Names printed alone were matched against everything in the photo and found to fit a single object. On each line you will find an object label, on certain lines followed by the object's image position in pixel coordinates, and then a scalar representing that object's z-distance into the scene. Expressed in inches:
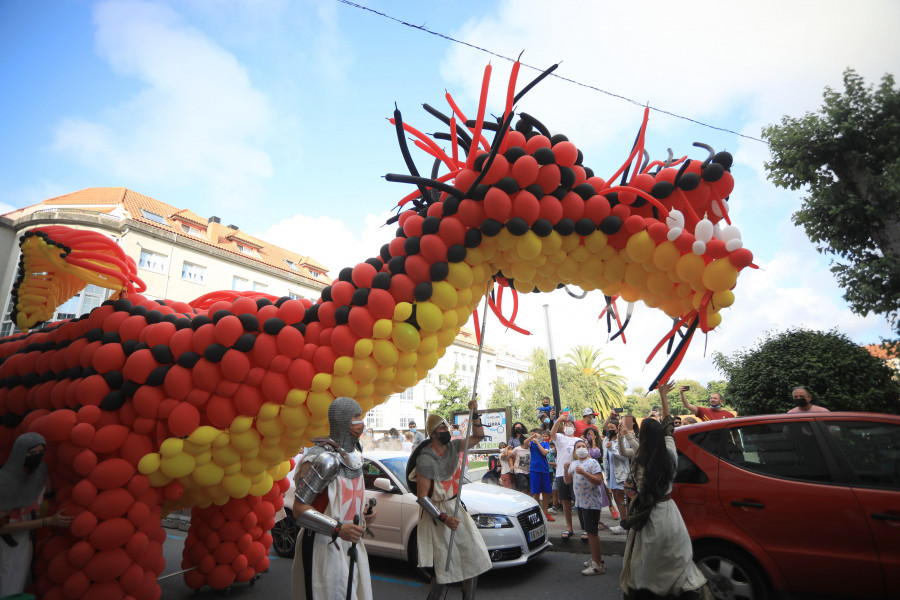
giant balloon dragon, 135.3
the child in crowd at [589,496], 207.2
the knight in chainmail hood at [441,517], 145.7
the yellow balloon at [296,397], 140.7
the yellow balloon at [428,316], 138.6
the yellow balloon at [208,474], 149.2
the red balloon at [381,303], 138.3
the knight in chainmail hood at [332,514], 106.8
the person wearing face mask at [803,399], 198.5
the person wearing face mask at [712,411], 222.5
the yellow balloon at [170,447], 143.1
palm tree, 1993.2
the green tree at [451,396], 1540.4
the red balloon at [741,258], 126.8
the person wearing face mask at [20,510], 133.5
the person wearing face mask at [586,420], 325.7
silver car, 199.2
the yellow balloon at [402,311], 138.9
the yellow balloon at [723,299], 132.9
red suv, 130.3
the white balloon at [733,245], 127.0
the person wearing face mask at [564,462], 276.2
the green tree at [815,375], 281.6
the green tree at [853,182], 333.1
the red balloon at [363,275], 145.0
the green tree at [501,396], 1931.6
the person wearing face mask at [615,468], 279.6
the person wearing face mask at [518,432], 368.6
